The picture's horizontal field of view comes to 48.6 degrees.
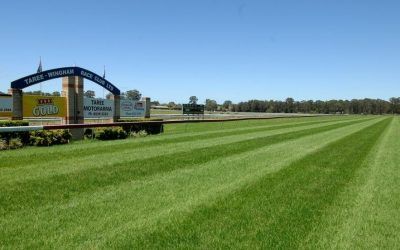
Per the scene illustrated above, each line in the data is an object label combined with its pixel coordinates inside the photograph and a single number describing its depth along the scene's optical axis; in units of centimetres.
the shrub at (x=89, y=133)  2073
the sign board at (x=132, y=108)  3638
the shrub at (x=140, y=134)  2281
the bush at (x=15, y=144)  1560
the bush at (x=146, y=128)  2273
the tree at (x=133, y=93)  15382
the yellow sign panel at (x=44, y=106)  2652
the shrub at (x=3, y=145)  1514
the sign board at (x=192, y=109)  5125
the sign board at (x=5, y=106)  2706
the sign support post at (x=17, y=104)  2120
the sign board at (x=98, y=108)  3008
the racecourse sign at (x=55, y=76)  2216
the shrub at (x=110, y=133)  2016
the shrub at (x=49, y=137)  1659
